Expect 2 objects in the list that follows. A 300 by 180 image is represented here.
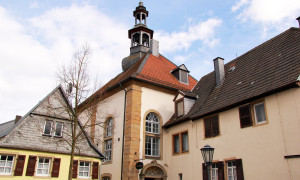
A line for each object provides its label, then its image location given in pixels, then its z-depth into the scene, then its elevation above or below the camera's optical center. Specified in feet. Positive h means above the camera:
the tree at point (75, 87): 41.67 +13.38
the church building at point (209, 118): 38.70 +10.66
